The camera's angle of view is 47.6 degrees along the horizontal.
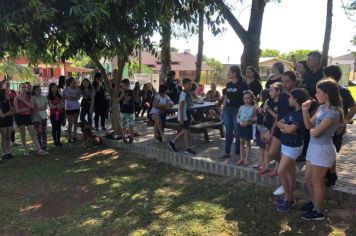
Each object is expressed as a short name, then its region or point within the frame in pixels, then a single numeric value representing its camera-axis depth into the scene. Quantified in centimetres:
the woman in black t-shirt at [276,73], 647
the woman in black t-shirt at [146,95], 1367
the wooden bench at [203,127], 844
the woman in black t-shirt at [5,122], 836
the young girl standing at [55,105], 927
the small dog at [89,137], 929
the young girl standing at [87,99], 1048
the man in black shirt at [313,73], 578
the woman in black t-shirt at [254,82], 716
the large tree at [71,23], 575
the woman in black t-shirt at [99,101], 1073
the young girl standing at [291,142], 491
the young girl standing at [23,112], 853
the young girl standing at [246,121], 650
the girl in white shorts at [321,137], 441
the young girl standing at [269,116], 584
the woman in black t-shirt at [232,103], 675
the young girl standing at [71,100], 960
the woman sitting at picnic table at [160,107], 851
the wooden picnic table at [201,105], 919
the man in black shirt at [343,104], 521
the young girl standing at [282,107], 539
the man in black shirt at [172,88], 1061
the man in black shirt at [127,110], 876
